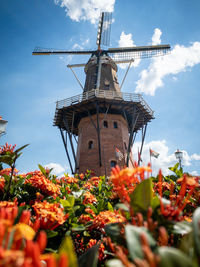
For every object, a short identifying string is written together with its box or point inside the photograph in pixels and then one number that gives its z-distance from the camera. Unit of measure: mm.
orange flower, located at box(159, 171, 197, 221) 724
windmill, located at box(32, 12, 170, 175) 13766
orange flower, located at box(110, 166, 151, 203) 790
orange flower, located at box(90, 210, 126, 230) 1120
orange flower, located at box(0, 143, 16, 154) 1758
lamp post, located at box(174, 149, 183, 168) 10841
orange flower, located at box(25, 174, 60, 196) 1760
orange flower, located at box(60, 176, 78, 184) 3136
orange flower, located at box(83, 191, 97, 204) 1910
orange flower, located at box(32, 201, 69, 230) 1050
